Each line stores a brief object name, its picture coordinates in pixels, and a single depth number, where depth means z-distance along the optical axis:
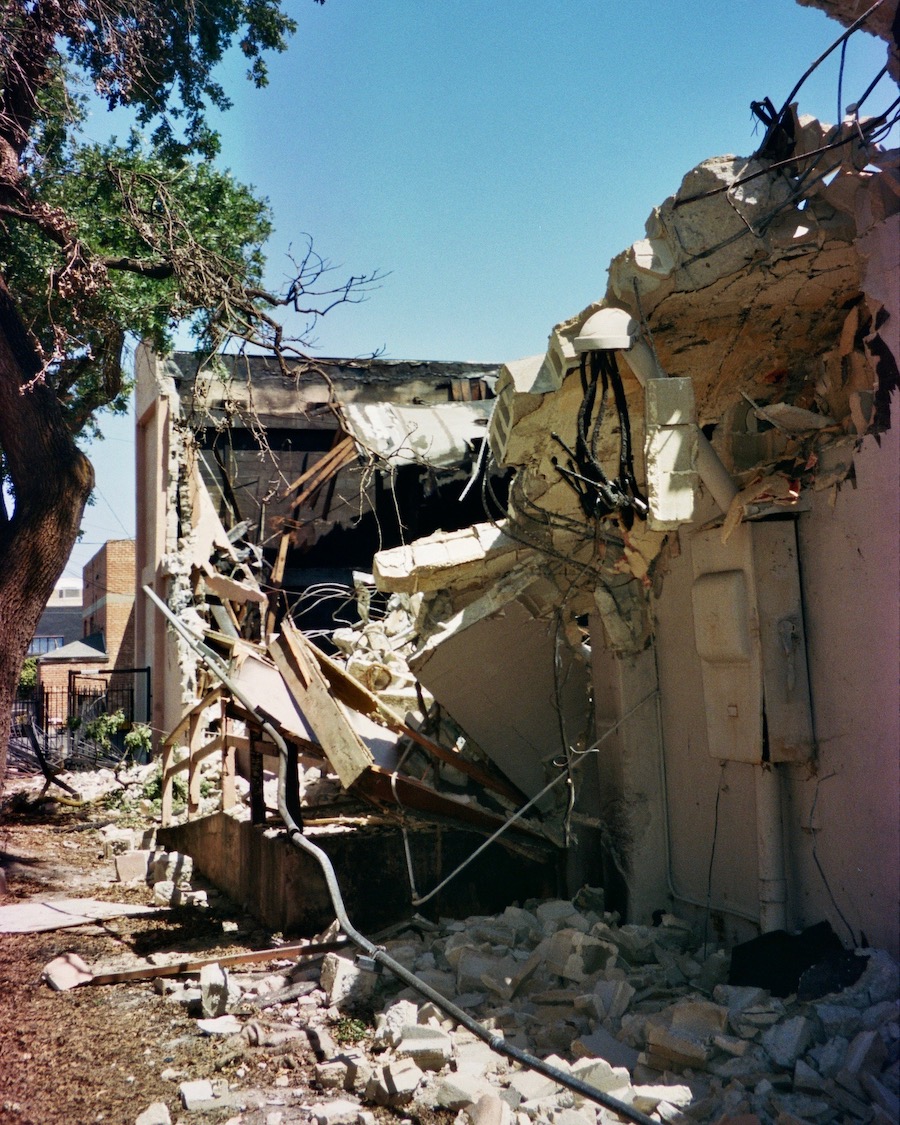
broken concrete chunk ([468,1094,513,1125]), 3.97
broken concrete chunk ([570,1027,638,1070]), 4.46
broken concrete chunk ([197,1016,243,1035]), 5.52
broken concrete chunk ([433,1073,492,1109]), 4.22
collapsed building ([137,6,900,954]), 4.84
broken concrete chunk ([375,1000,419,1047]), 5.04
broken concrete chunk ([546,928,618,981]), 5.47
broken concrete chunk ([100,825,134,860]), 11.29
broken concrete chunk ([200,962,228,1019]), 5.77
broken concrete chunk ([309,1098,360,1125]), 4.22
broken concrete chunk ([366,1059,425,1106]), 4.38
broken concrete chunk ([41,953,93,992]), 6.32
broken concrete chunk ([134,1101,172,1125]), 4.26
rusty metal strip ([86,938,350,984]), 6.36
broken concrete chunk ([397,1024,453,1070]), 4.69
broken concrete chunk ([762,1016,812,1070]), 4.05
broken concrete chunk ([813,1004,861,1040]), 4.08
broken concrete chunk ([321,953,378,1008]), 5.71
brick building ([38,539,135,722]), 31.94
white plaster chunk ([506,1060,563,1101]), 4.24
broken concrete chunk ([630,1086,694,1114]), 3.89
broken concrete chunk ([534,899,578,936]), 6.37
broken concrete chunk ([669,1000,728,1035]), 4.46
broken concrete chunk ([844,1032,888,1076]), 3.76
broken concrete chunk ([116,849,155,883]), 9.88
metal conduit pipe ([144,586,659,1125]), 3.23
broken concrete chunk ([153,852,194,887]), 9.27
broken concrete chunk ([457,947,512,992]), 5.65
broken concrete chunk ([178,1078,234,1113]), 4.50
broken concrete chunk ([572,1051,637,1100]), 4.07
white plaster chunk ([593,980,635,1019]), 4.95
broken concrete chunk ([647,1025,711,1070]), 4.22
